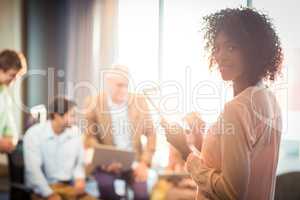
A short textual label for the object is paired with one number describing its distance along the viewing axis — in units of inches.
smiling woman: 67.3
